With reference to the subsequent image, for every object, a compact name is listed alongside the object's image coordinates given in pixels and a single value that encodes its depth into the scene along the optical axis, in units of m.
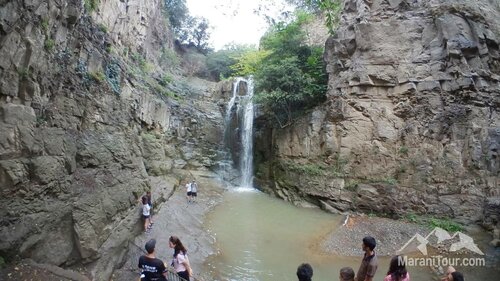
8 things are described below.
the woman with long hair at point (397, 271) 4.22
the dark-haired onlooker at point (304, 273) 3.65
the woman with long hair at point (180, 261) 5.87
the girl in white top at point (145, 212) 10.29
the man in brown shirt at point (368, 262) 4.48
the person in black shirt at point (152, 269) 4.80
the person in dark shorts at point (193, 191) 15.69
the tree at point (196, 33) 35.78
